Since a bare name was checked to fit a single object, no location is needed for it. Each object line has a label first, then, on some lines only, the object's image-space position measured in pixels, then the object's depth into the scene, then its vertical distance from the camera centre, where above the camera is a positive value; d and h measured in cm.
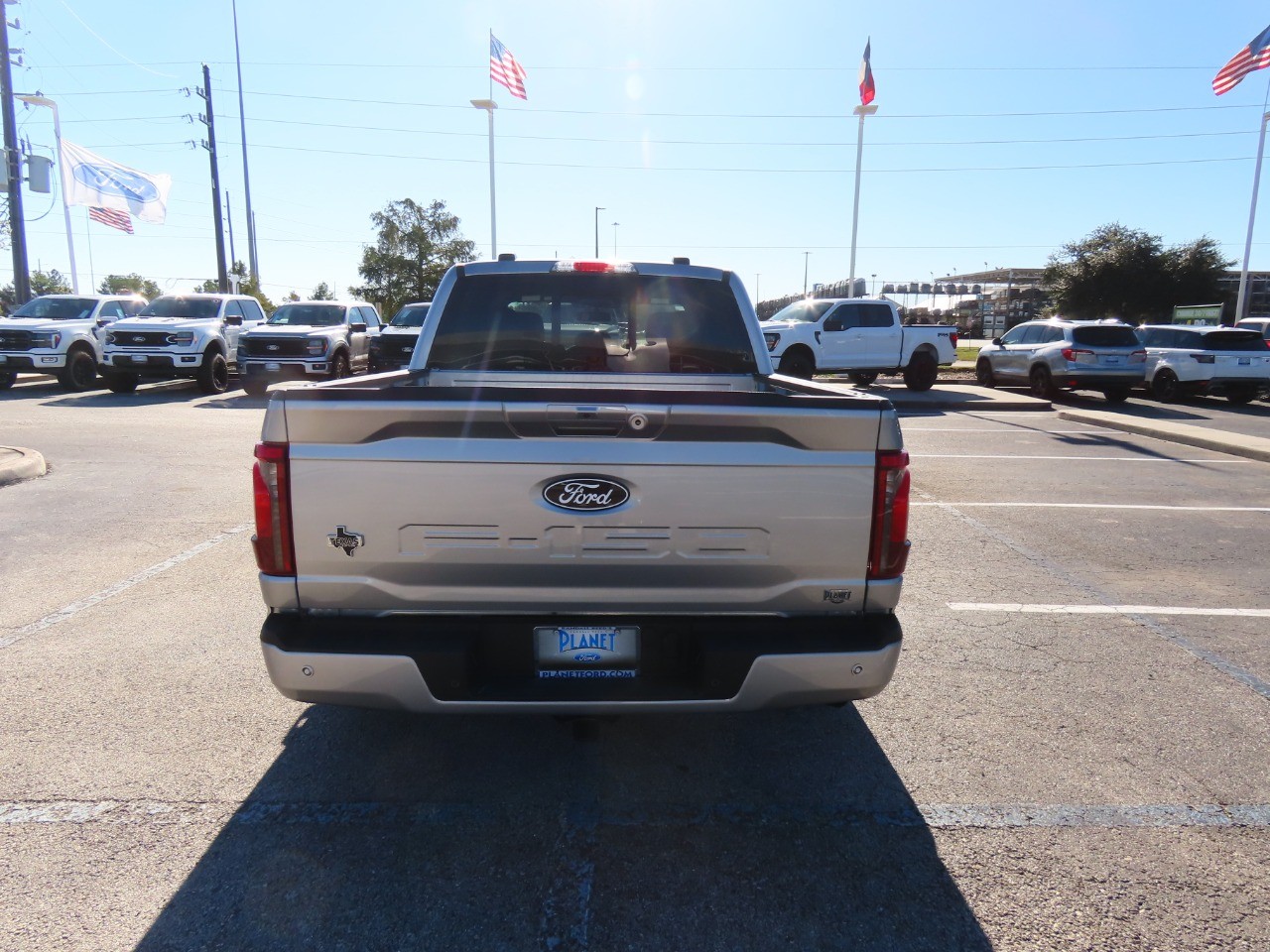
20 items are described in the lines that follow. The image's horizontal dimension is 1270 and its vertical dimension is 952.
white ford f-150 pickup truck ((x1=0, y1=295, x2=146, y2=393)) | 1734 -55
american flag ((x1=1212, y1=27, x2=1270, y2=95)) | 2370 +722
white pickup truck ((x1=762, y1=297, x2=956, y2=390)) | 1897 -44
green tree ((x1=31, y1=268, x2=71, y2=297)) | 7634 +260
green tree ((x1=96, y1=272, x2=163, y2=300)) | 9538 +297
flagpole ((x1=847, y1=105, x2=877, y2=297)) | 2847 +554
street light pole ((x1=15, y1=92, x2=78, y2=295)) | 2763 +662
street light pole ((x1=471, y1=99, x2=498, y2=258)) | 3316 +571
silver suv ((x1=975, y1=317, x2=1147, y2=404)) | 1752 -71
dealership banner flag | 3005 +461
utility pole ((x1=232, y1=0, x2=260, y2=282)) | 3681 +466
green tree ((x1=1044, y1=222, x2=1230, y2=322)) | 4381 +233
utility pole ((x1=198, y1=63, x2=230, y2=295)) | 3181 +454
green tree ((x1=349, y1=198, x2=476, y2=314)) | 5050 +345
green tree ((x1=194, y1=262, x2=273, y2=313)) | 4557 +145
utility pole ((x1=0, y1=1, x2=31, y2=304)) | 2302 +353
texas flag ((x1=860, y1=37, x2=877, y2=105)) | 2789 +749
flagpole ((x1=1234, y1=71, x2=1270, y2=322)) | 3190 +319
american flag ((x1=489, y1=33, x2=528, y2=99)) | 2906 +827
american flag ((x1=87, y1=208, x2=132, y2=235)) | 3133 +330
